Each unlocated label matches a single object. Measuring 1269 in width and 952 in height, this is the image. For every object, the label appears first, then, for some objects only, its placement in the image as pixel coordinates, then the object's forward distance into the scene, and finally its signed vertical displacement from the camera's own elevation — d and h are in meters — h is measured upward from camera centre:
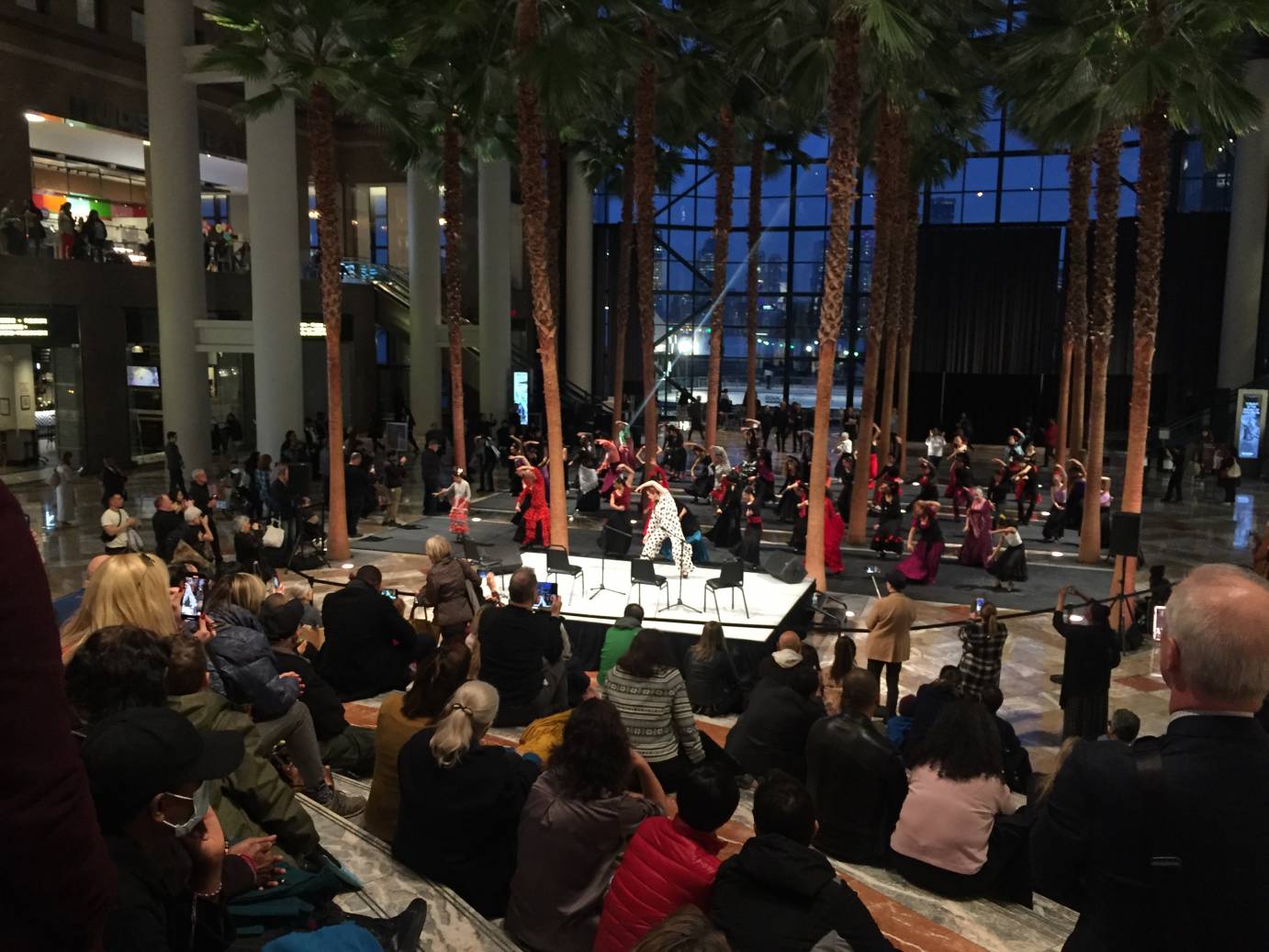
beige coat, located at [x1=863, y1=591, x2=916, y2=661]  9.87 -2.39
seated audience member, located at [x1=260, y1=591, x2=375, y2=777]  6.15 -2.03
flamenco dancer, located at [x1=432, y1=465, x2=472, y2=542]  16.33 -2.11
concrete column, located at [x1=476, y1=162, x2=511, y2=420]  30.60 +2.52
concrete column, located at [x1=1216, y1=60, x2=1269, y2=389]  29.80 +3.64
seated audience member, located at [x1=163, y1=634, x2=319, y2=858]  3.99 -1.60
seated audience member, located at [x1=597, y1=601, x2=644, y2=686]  8.48 -2.16
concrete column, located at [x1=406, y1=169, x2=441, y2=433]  28.72 +2.02
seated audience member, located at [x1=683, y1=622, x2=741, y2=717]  8.88 -2.62
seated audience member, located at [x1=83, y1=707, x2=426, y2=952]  2.12 -0.93
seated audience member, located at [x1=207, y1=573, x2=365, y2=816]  5.30 -1.66
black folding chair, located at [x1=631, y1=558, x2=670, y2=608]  12.14 -2.32
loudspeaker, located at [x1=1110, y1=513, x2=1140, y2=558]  12.09 -1.79
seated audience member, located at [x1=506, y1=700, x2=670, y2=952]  4.28 -1.87
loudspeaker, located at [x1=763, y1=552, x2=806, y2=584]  13.69 -2.56
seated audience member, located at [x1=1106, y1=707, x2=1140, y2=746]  5.83 -1.94
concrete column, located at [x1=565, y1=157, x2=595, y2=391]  37.50 +3.10
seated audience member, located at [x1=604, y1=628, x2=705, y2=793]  5.92 -1.88
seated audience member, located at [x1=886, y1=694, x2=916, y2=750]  6.83 -2.30
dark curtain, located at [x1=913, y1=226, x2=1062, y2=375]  36.03 +2.65
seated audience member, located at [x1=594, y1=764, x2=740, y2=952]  3.77 -1.79
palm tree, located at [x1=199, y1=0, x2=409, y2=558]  14.61 +4.22
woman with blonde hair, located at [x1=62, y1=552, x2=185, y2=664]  4.45 -1.01
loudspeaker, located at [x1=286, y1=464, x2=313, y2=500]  15.73 -1.69
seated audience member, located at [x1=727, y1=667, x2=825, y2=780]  6.63 -2.26
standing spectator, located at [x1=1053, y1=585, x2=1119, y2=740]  8.59 -2.44
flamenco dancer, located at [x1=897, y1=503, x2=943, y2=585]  15.52 -2.57
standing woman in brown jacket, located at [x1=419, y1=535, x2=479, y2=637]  9.40 -2.00
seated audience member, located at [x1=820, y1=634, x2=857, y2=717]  8.79 -2.38
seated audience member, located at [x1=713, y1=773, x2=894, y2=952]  3.32 -1.71
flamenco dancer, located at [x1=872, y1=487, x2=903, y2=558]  17.11 -2.49
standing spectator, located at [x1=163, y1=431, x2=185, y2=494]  19.84 -1.88
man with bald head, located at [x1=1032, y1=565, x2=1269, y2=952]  2.20 -0.88
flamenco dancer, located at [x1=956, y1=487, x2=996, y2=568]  16.66 -2.47
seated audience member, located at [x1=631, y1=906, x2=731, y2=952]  2.54 -1.39
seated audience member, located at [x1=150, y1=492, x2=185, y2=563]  12.92 -2.01
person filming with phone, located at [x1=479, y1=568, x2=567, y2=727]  7.63 -2.06
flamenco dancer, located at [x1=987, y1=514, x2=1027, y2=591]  15.48 -2.72
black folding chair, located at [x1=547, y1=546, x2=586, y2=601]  12.67 -2.32
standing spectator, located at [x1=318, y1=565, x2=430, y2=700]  7.99 -2.12
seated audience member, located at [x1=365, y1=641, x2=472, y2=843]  5.16 -1.75
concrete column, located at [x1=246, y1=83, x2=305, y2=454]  21.02 +1.93
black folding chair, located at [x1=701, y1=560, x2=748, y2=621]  11.92 -2.32
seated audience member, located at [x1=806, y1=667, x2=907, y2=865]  5.71 -2.24
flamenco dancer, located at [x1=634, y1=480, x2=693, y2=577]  13.56 -2.06
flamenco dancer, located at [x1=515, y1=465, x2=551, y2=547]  16.70 -2.25
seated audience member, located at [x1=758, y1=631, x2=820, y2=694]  6.71 -1.95
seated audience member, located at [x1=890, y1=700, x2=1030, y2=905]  5.30 -2.24
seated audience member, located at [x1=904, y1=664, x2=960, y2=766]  6.45 -2.07
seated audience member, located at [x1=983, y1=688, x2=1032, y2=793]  6.86 -2.50
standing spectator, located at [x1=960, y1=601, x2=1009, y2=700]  8.14 -2.12
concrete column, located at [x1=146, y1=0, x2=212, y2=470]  21.58 +2.95
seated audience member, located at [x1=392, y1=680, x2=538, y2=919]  4.55 -1.90
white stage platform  11.67 -2.77
